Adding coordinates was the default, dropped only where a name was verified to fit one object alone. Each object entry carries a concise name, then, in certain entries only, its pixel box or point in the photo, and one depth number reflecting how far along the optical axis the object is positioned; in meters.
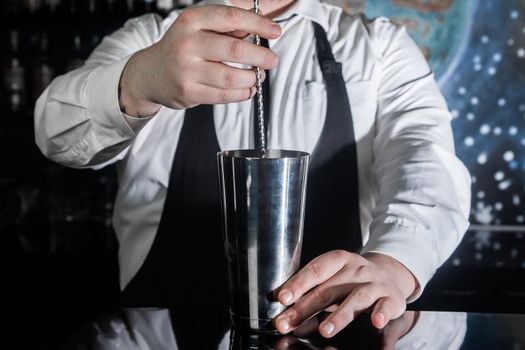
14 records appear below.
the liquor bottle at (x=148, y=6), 2.66
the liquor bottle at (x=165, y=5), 2.66
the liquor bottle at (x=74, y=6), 2.72
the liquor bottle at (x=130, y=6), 2.68
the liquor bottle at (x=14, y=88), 2.87
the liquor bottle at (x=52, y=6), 2.75
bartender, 1.21
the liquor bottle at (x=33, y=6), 2.76
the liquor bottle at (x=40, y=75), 2.90
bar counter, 0.80
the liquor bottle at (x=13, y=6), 2.79
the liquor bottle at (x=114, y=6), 2.68
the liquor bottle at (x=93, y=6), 2.70
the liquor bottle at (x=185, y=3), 2.62
